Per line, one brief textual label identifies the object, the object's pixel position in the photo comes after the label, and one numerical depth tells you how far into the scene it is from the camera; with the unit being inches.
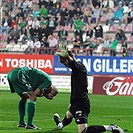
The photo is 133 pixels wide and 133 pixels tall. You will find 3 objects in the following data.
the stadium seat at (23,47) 1273.6
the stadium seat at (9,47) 1291.6
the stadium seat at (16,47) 1284.0
